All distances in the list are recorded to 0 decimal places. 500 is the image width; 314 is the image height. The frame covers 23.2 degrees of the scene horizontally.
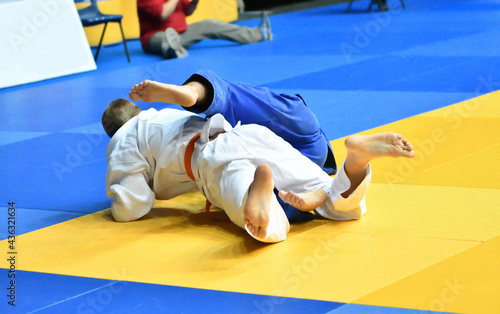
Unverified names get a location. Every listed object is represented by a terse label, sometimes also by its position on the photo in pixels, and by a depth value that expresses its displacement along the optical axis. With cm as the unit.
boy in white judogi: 565
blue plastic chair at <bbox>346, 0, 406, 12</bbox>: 2435
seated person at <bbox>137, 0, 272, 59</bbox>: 1860
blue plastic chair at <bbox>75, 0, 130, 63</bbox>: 1755
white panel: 1576
